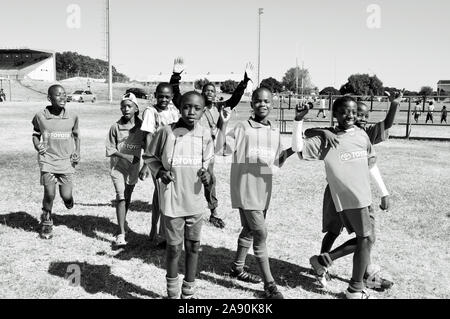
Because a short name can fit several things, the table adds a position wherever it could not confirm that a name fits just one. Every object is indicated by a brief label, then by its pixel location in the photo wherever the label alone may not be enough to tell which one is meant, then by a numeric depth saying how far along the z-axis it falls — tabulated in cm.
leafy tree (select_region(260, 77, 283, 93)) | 8600
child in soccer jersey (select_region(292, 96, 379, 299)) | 381
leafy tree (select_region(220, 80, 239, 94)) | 7827
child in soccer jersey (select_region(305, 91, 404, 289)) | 413
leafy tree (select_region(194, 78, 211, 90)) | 7991
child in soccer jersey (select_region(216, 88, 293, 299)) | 395
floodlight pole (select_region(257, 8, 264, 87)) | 4466
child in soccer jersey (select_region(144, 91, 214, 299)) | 368
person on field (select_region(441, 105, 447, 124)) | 2810
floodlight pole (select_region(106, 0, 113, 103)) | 4128
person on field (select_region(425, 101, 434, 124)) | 2749
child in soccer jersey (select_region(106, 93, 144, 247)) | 526
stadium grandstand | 8166
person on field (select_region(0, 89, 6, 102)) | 4120
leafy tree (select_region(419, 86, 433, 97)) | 9744
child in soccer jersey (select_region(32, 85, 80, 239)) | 556
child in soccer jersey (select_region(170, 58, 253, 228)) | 562
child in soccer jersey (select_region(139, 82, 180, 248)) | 488
